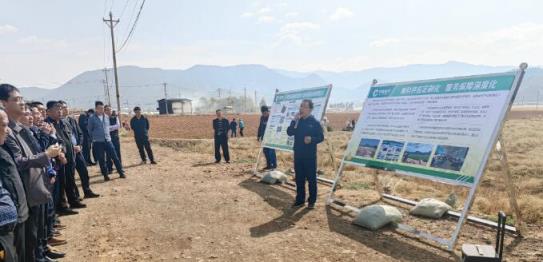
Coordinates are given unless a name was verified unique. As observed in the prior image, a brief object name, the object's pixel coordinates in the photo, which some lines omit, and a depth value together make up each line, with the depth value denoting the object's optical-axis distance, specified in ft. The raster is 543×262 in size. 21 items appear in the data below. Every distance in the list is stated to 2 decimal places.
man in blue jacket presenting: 21.61
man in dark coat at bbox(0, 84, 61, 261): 11.73
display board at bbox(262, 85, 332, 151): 27.25
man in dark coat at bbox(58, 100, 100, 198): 23.89
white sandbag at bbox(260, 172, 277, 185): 29.30
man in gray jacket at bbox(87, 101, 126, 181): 30.48
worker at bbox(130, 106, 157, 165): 39.40
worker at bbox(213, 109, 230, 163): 40.96
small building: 234.05
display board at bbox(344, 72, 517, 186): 15.24
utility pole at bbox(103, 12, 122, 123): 90.43
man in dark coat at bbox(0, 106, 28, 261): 8.66
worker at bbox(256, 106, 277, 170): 35.78
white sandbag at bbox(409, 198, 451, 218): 19.30
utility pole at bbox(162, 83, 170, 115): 231.91
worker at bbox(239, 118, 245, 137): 93.83
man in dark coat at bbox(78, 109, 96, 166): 38.45
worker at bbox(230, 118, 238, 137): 86.21
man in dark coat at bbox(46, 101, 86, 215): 21.36
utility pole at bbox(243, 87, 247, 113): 401.70
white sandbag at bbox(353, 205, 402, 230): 17.98
